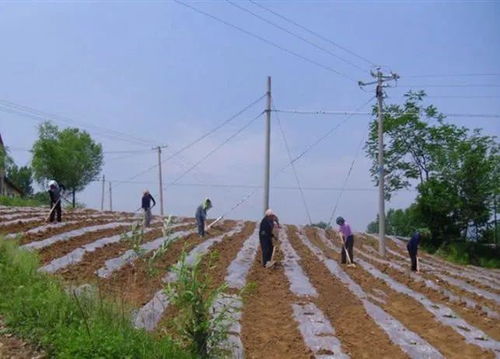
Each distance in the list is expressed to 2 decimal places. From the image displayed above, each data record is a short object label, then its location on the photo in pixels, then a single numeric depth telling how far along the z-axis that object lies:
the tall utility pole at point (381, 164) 19.20
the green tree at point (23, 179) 69.56
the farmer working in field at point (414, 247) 14.24
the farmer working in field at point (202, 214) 17.08
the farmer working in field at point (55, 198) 15.08
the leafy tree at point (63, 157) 42.75
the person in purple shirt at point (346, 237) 14.48
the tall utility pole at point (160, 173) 43.66
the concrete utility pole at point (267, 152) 20.22
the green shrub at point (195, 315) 5.33
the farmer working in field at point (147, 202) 18.02
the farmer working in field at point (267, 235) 12.98
